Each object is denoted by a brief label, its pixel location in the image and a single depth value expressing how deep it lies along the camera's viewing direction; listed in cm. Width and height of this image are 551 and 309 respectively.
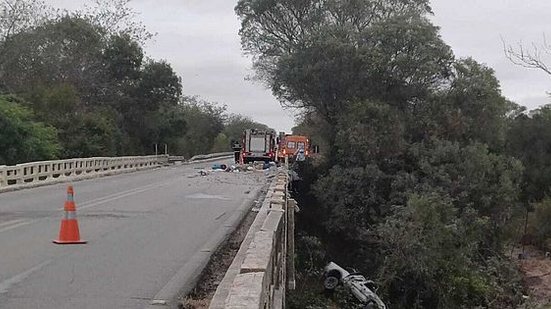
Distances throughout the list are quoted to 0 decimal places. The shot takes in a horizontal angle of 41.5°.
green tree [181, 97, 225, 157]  8952
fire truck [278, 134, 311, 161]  5210
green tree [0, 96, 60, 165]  3450
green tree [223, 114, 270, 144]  13112
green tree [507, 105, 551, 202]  4794
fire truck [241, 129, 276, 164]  5150
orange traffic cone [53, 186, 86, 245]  1177
